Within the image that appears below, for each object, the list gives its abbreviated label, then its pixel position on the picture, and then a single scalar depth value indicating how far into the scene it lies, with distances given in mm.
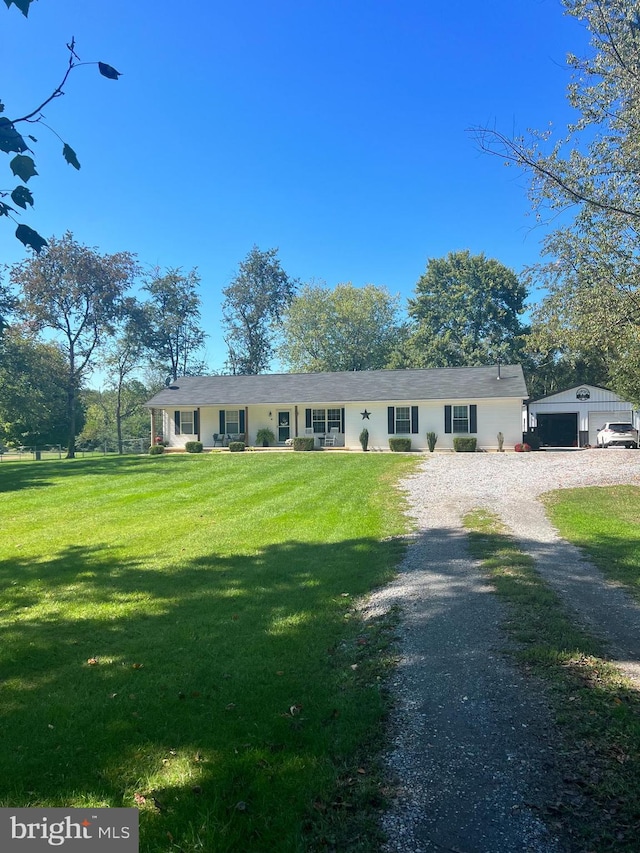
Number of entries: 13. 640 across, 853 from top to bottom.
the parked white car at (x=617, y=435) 27094
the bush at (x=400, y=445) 25141
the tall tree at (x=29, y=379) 31266
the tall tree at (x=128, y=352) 39750
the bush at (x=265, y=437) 28203
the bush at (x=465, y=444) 24406
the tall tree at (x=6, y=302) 31141
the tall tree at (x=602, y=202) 7523
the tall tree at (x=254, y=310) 50500
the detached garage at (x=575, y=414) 30516
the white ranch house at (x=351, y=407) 25734
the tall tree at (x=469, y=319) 42812
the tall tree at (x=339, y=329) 46594
